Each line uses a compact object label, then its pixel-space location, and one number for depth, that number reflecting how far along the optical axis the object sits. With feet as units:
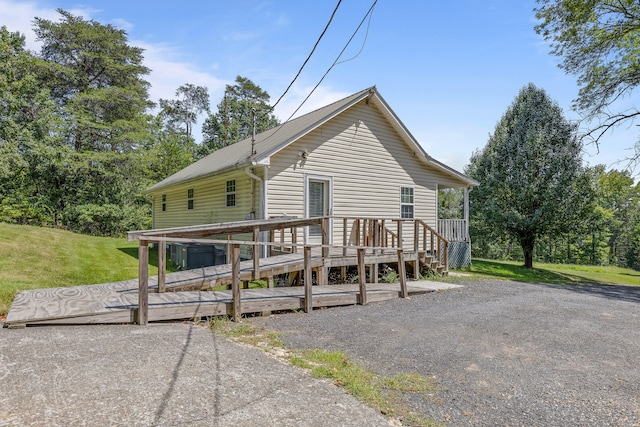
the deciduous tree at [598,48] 50.26
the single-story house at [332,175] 34.55
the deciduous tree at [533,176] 54.95
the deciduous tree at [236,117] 117.91
